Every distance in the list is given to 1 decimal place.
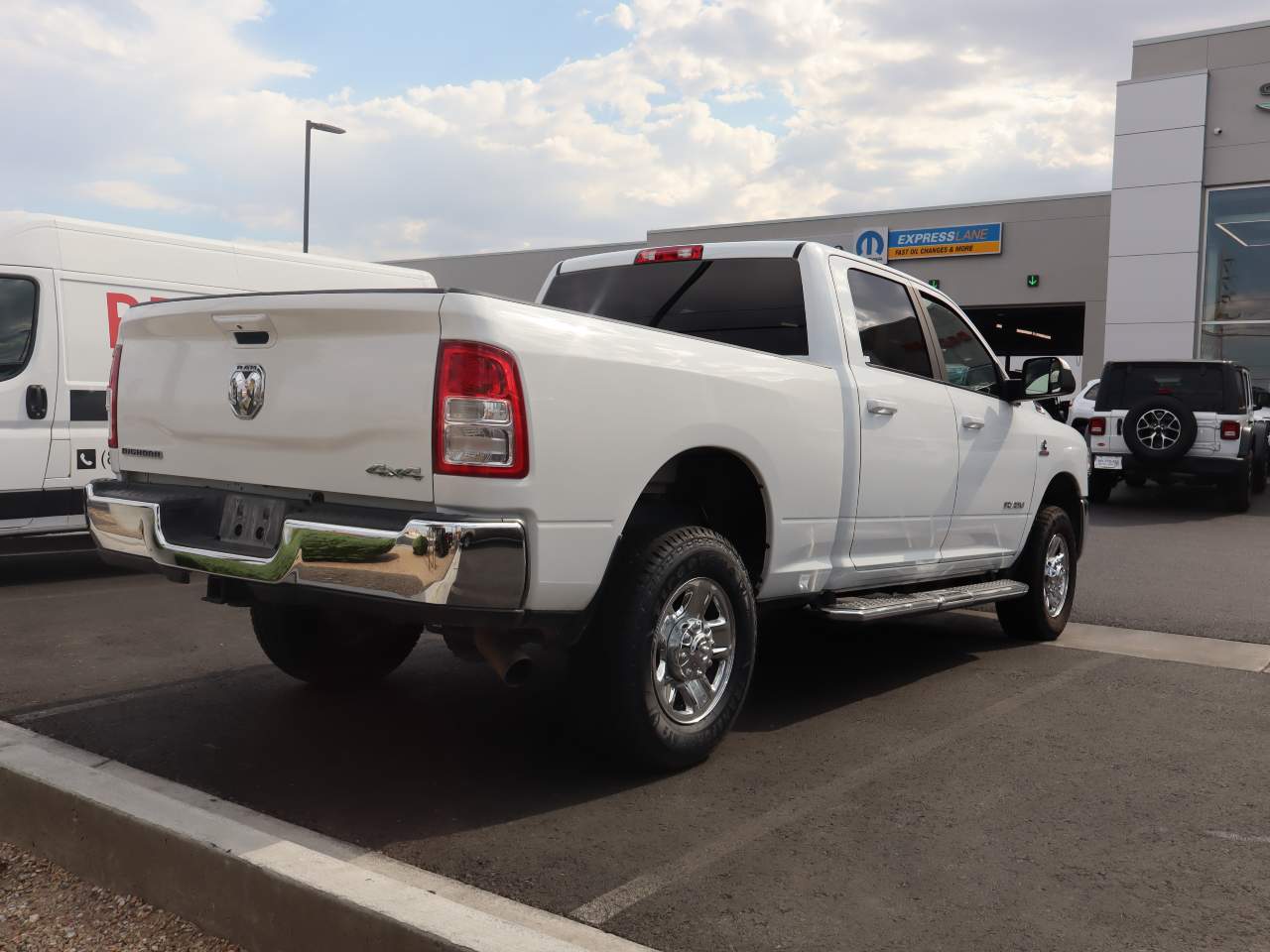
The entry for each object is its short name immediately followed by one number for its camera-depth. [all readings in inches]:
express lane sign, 1106.7
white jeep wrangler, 581.9
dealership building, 864.3
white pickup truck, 133.8
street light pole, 913.5
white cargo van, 319.0
